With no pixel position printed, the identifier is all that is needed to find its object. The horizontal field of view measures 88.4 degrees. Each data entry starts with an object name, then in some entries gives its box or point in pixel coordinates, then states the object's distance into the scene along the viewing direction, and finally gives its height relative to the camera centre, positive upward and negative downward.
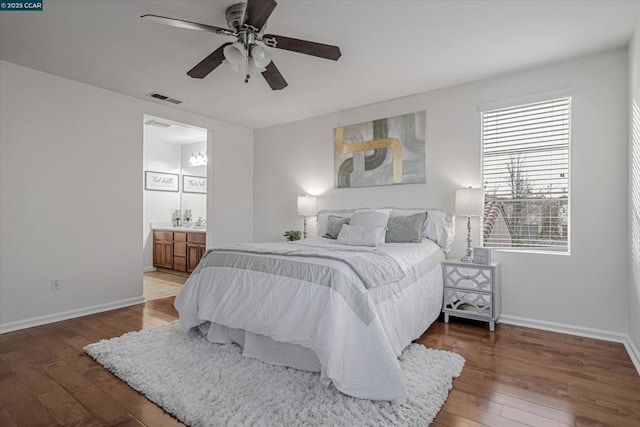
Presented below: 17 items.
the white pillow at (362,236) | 3.26 -0.22
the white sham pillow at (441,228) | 3.51 -0.14
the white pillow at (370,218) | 3.51 -0.04
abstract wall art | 3.90 +0.79
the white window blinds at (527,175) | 3.15 +0.40
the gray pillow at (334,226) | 3.89 -0.14
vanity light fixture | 6.48 +1.08
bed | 1.85 -0.62
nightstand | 3.05 -0.72
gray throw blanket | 2.11 -0.30
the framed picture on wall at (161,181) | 6.33 +0.64
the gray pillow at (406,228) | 3.36 -0.14
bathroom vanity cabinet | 5.43 -0.61
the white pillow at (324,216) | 4.30 -0.03
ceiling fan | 2.04 +1.17
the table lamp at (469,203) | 3.22 +0.12
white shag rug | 1.69 -1.04
